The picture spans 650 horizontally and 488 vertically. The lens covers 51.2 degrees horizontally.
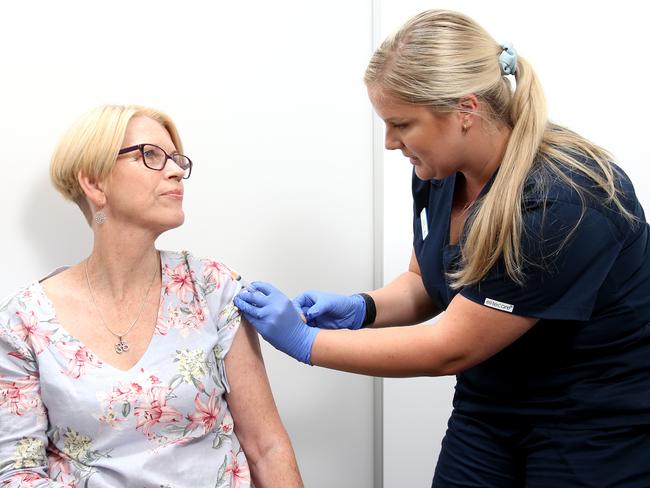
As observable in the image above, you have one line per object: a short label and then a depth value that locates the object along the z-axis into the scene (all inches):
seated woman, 51.4
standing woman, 48.9
